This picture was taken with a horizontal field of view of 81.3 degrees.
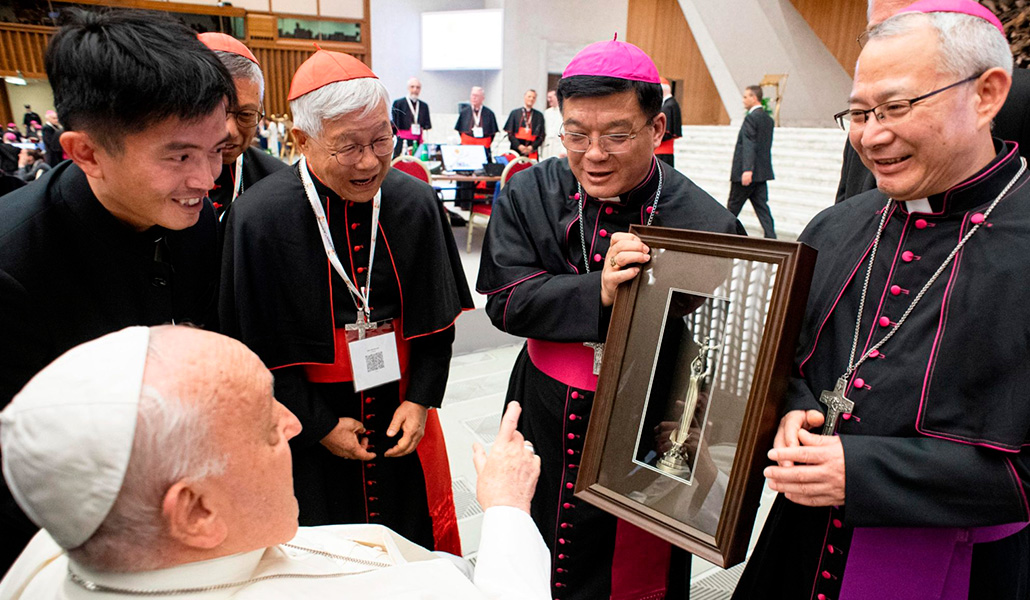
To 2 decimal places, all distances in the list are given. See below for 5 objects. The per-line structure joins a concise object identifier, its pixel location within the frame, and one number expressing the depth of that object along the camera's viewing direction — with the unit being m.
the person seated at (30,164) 6.98
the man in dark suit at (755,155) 7.83
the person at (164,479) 0.78
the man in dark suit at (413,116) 11.88
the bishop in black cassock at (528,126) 11.87
